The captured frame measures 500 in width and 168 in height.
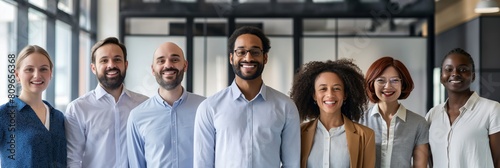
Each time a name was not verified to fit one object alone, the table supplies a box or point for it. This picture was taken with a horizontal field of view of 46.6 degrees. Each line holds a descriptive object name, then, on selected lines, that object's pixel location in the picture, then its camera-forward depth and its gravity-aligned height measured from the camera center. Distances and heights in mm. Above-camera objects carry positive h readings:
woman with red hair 3244 -238
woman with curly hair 3006 -198
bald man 3117 -238
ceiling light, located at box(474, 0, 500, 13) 7074 +891
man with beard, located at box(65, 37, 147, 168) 3166 -213
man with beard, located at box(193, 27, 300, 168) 2867 -209
